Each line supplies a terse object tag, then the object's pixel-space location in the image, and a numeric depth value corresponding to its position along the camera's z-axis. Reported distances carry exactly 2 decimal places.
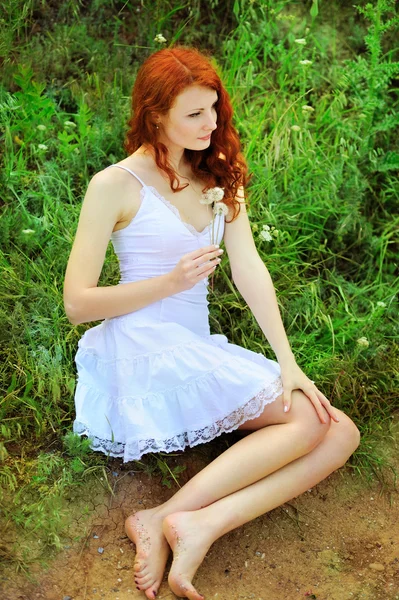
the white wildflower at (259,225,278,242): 2.85
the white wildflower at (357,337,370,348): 2.95
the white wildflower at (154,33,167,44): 3.36
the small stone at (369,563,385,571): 2.51
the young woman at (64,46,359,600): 2.32
